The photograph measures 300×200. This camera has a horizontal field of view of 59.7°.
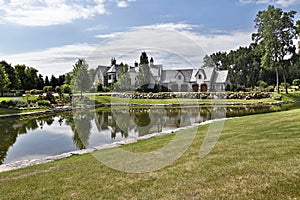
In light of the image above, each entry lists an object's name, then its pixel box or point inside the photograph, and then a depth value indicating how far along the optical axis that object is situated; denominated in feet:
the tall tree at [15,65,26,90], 179.83
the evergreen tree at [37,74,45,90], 194.39
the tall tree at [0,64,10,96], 125.90
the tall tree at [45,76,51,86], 196.75
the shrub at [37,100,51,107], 94.63
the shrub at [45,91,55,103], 105.19
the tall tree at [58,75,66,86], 197.29
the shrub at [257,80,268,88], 171.71
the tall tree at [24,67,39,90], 182.09
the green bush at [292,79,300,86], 166.09
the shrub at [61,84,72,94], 141.38
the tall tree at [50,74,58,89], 195.40
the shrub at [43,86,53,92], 171.82
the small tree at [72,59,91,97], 95.00
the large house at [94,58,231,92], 142.80
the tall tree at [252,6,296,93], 126.52
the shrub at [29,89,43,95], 157.93
